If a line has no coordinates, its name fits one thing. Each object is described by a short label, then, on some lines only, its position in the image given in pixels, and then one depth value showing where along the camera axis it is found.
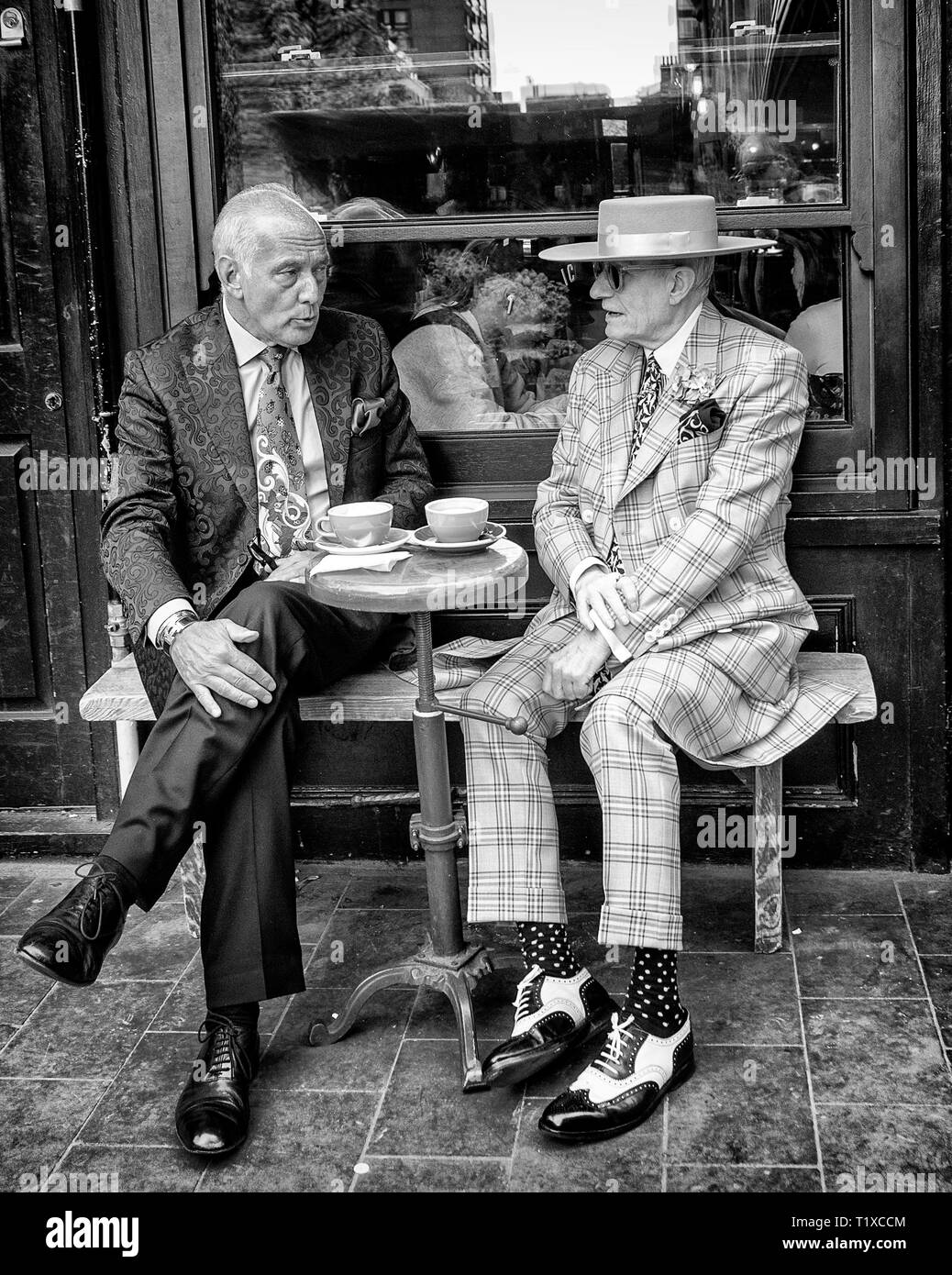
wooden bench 3.20
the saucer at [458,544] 2.85
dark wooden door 3.61
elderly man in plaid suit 2.76
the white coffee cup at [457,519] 2.86
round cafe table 2.69
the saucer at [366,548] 2.88
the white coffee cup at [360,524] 2.90
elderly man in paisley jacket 2.77
